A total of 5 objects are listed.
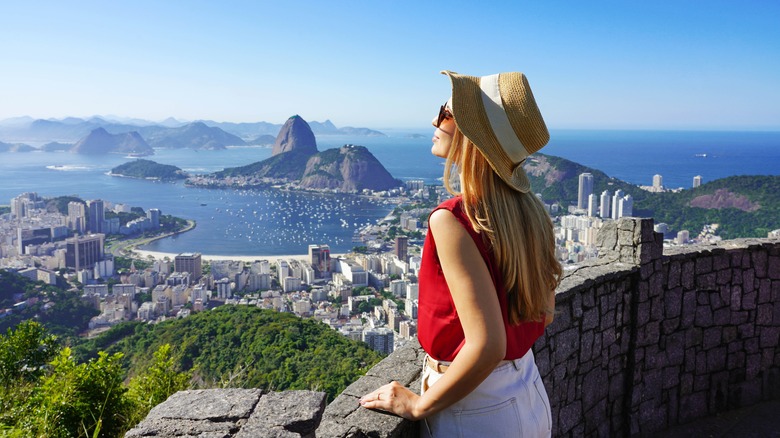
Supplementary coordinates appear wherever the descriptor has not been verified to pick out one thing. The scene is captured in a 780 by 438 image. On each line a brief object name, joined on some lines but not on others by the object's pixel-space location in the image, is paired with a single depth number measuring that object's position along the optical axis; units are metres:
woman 1.19
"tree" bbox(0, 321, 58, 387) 2.95
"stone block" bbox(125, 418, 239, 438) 1.24
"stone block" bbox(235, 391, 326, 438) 1.24
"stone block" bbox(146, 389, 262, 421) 1.33
